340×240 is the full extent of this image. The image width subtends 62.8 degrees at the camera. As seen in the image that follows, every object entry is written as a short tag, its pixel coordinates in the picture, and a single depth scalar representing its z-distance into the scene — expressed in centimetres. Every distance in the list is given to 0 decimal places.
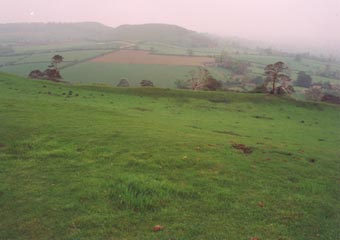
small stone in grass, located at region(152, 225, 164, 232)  778
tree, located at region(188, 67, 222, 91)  6838
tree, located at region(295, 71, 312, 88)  10356
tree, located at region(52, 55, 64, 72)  6836
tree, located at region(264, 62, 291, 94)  5697
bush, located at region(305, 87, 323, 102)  7435
